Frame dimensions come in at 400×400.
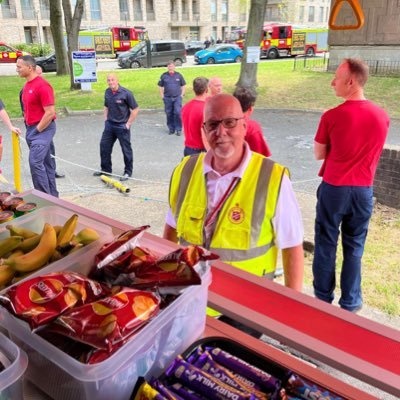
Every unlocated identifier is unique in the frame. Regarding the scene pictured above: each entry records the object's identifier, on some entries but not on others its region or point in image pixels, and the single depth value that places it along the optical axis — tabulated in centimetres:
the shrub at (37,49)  3462
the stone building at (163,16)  4394
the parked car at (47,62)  2680
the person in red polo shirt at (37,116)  609
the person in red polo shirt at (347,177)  328
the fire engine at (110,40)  3658
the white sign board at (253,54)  1447
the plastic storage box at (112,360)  87
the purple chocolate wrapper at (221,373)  95
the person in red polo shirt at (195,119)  586
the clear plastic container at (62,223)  125
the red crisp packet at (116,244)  120
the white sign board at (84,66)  1436
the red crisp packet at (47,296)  92
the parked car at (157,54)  2784
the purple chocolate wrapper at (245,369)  98
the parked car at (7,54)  3006
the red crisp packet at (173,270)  104
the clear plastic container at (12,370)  84
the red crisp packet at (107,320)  87
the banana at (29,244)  138
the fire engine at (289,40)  3356
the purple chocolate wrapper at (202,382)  92
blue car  3105
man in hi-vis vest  206
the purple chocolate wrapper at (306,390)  96
